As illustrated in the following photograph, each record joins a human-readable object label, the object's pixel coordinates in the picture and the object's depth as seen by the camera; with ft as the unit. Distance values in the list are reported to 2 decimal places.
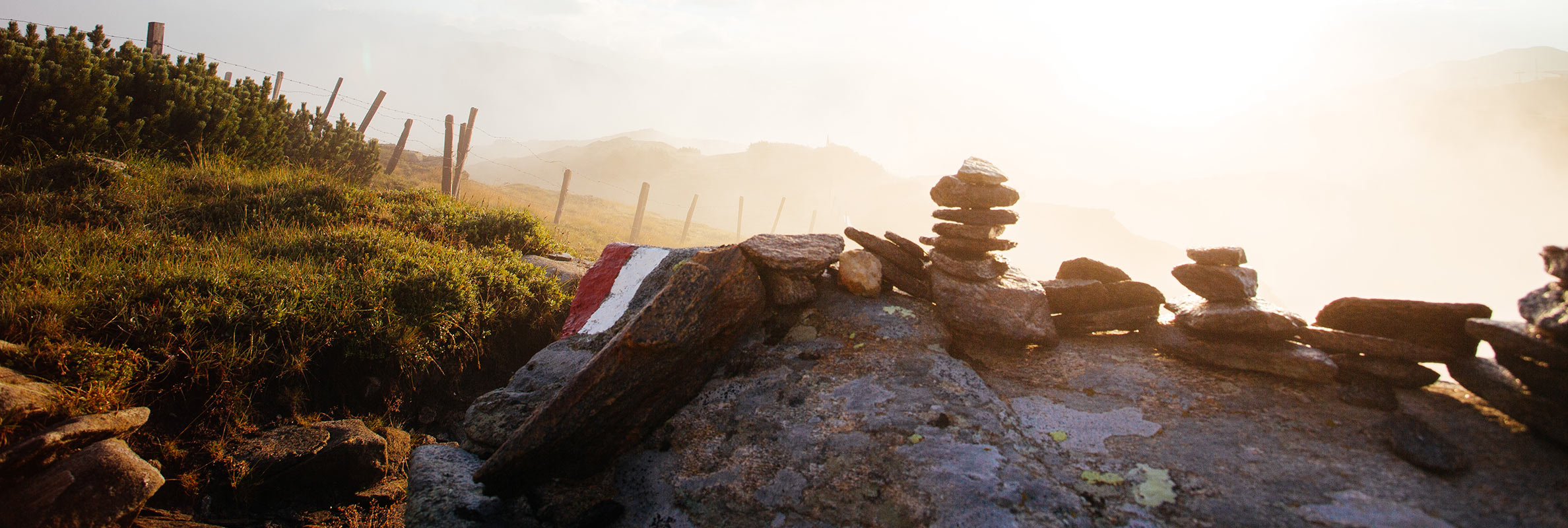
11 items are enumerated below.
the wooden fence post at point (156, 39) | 38.40
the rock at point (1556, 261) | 8.13
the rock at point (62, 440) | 9.79
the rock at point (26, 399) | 10.14
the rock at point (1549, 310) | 8.17
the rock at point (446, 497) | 11.10
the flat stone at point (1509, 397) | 8.22
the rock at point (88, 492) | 9.75
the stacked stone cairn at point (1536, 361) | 8.21
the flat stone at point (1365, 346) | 10.50
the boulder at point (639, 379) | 11.59
